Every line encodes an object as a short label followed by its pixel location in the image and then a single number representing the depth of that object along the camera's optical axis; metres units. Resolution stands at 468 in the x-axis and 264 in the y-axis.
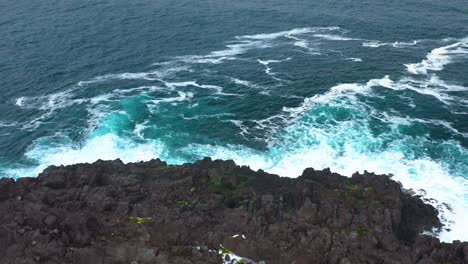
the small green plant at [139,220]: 61.62
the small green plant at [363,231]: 59.22
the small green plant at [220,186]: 68.88
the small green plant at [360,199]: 65.69
